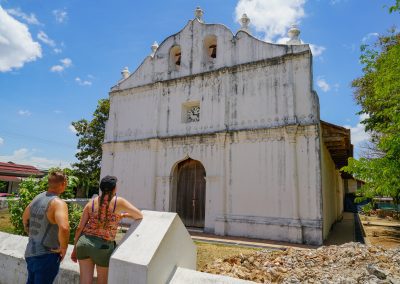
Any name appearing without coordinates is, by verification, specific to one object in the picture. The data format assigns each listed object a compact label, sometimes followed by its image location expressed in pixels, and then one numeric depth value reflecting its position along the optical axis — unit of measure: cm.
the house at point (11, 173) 2794
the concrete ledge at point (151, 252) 263
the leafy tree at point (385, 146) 646
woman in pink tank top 303
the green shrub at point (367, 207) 786
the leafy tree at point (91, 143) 2256
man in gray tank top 307
